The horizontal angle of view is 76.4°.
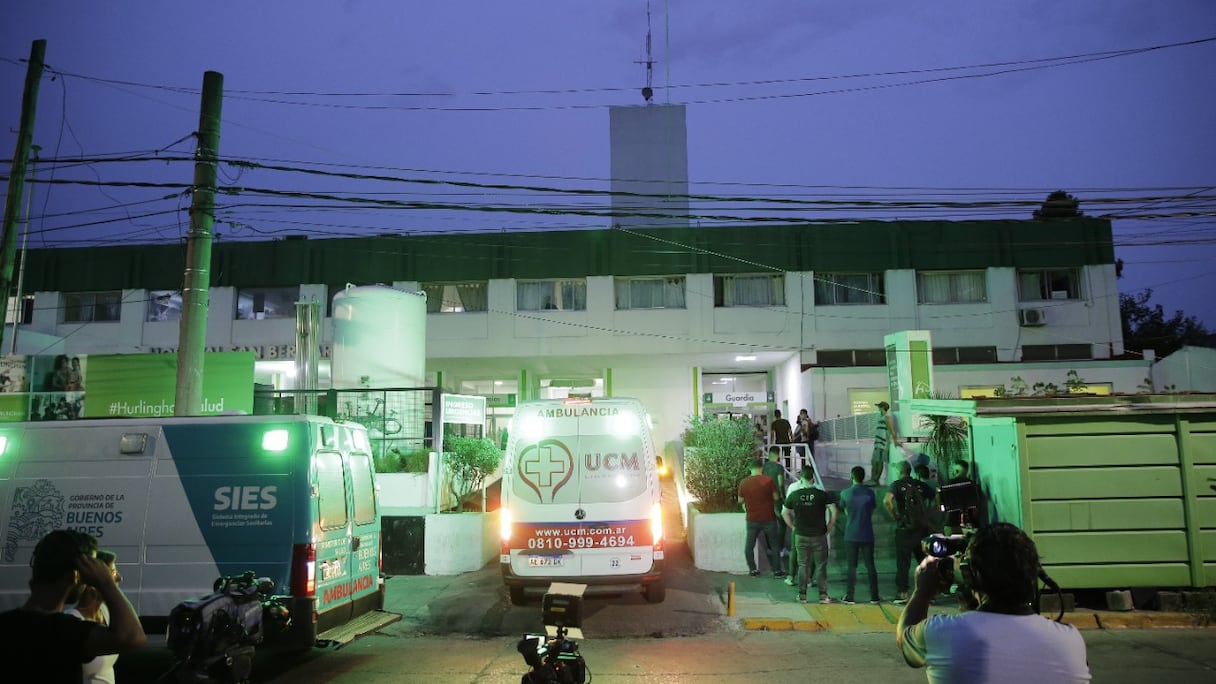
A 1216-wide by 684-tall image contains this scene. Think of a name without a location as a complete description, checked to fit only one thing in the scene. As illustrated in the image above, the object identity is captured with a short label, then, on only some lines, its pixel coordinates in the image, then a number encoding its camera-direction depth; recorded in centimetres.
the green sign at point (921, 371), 1659
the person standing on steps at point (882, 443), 1627
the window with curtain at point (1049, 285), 2750
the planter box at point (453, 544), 1210
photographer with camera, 247
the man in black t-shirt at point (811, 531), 988
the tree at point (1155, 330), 4406
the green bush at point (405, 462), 1352
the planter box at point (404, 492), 1285
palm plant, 1418
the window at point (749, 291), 2742
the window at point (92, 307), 2962
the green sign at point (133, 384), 1686
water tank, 1623
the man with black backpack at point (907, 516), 978
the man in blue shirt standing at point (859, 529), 978
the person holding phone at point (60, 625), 271
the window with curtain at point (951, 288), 2734
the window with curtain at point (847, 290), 2712
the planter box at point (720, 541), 1176
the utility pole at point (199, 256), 1034
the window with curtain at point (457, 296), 2816
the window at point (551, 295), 2759
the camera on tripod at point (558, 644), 400
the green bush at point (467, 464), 1338
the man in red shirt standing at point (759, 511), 1098
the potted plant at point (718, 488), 1180
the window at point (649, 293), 2741
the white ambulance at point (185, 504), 653
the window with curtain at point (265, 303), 2870
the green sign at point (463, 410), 1302
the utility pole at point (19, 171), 1095
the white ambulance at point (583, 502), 889
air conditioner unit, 2641
